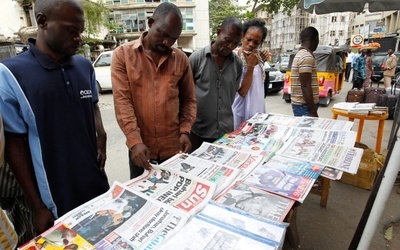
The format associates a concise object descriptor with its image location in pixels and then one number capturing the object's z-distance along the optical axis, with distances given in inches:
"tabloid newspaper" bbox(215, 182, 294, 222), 35.6
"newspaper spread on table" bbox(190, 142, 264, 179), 49.6
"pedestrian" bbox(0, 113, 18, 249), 31.1
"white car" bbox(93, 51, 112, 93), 315.9
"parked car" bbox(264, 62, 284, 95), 318.7
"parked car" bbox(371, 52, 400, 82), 402.9
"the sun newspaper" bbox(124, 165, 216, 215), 37.5
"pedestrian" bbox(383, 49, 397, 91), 319.0
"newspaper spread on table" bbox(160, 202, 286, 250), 29.2
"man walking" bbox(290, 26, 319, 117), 87.4
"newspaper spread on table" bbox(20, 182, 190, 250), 30.4
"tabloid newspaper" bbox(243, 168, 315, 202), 40.4
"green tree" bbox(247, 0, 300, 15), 333.1
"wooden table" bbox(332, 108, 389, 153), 106.6
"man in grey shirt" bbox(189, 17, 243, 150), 70.1
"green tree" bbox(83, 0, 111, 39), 595.7
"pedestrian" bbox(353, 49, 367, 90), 283.1
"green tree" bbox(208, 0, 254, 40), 1005.0
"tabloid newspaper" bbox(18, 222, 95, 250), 28.5
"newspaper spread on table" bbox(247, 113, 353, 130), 73.5
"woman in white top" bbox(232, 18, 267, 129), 78.0
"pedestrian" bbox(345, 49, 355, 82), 468.1
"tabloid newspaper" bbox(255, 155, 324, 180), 47.0
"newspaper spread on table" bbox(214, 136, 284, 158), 57.2
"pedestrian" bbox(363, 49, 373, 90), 291.3
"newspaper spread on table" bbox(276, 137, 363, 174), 49.1
